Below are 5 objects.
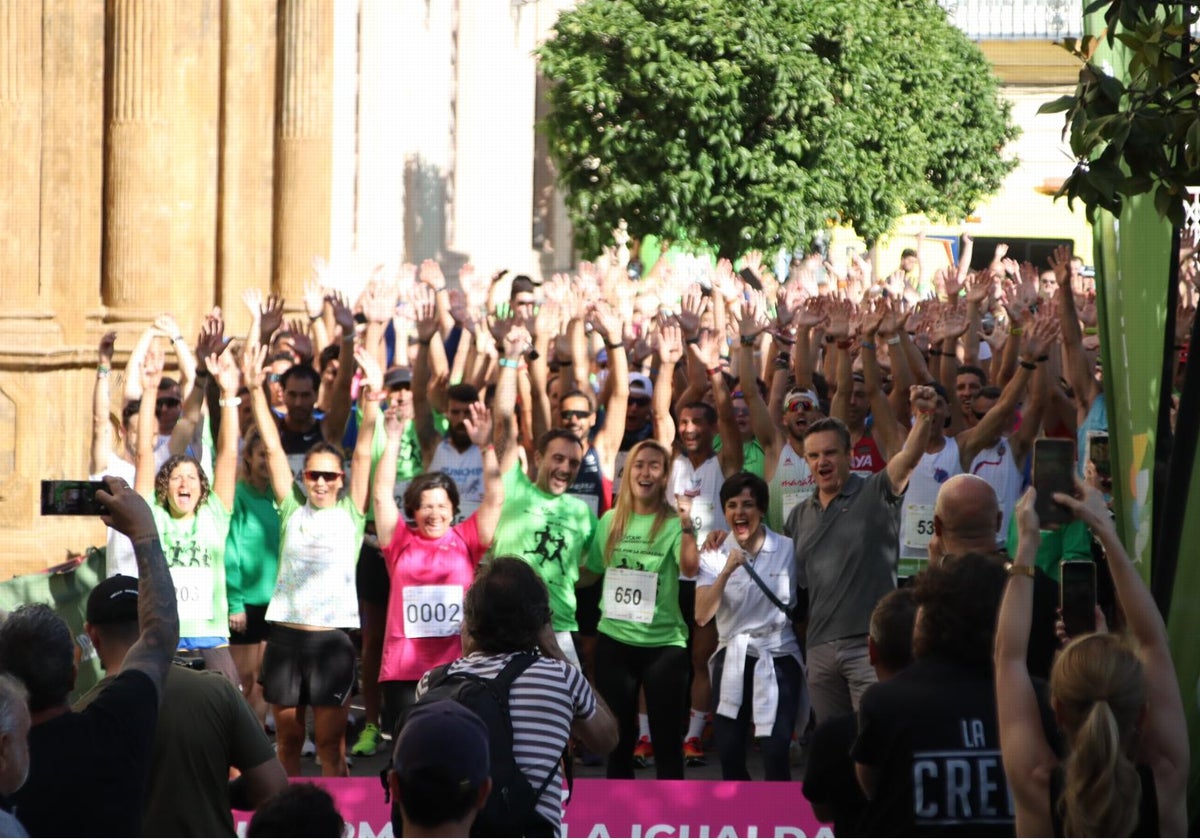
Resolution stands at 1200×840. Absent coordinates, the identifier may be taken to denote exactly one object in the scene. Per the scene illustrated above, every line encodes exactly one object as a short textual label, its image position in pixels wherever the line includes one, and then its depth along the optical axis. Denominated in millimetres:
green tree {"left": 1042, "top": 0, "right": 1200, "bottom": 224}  10162
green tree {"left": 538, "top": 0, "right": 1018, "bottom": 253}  42608
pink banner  12604
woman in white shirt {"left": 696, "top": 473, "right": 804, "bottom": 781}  14805
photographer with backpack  8589
